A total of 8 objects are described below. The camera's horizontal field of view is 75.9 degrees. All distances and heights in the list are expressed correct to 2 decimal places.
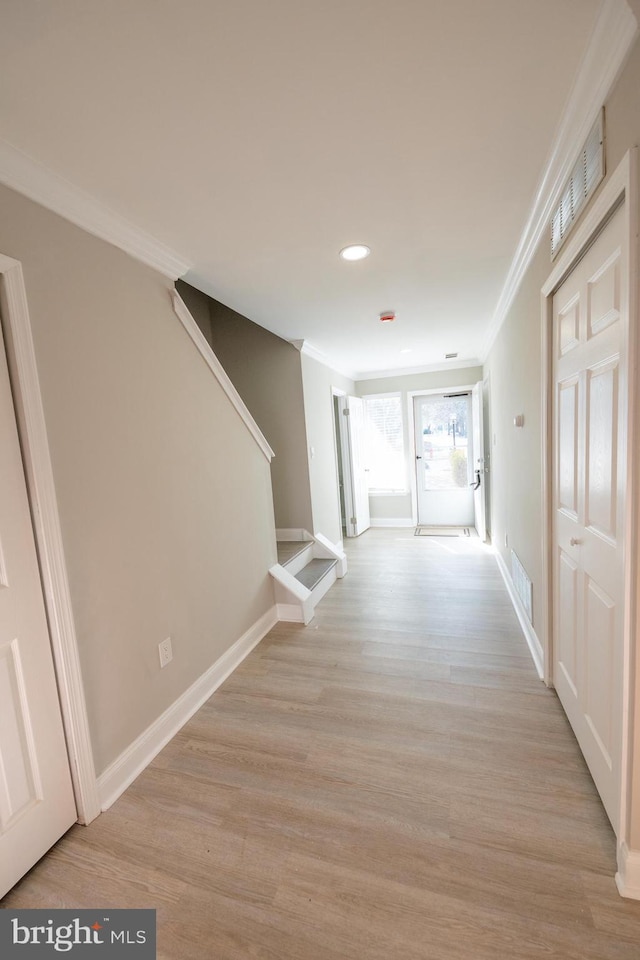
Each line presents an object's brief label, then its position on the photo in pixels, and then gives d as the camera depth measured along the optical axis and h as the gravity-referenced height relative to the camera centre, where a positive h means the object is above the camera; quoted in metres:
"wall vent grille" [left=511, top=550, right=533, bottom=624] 2.57 -1.06
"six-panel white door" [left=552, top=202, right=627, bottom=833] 1.23 -0.26
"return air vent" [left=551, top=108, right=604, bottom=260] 1.24 +0.81
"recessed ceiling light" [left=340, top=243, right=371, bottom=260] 2.15 +1.00
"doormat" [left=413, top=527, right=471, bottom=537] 5.56 -1.36
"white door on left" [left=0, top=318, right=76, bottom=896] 1.31 -0.78
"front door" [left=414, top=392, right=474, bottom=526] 5.84 -0.37
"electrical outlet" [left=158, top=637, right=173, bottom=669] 1.98 -0.96
